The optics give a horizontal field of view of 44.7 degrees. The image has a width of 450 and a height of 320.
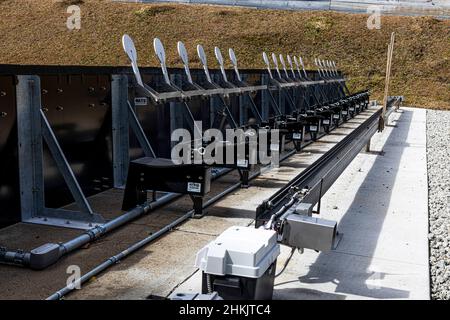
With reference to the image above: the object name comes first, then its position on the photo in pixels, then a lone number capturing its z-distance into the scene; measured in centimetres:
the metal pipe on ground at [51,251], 408
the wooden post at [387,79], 1224
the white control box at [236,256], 295
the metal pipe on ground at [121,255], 369
